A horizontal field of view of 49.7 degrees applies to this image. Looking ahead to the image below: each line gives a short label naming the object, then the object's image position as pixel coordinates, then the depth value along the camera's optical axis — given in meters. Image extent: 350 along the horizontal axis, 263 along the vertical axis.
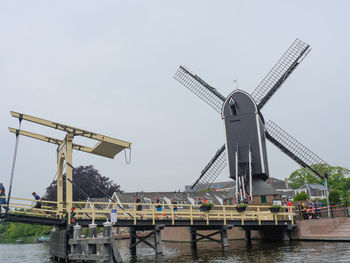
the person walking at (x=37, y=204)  20.85
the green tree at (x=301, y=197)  39.47
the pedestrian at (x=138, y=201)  24.70
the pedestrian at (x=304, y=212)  27.92
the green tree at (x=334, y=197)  32.38
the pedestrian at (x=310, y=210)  27.31
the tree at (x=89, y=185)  58.34
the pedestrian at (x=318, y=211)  27.00
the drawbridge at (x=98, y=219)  18.86
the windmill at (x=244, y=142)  34.22
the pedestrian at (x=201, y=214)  24.33
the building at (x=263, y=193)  33.47
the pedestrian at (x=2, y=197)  19.70
